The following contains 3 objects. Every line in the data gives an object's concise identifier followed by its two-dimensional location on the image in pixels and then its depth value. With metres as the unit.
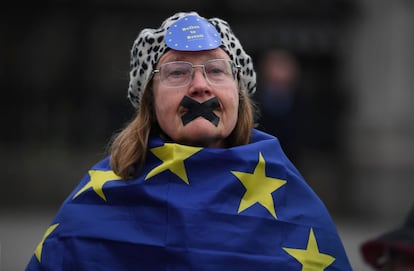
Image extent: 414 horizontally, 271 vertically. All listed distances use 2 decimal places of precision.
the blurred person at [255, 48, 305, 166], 16.96
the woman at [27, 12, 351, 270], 8.30
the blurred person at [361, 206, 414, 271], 8.61
